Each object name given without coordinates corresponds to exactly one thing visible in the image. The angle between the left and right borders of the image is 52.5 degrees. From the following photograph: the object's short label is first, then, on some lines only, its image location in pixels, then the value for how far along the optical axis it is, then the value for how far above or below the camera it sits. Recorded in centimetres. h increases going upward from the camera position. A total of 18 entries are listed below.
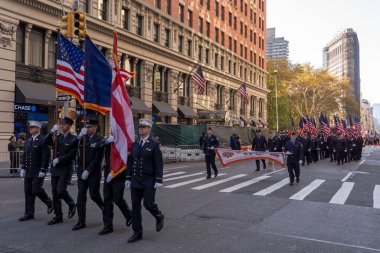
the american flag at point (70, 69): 1261 +235
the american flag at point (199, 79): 3300 +508
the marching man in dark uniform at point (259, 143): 1939 -25
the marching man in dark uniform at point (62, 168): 737 -58
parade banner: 1831 -85
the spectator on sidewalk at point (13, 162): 1634 -100
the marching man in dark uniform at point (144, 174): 630 -60
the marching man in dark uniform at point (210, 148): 1558 -40
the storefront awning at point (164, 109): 3341 +259
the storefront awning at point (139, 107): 2961 +250
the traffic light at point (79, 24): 1445 +432
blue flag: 843 +129
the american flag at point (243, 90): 4016 +501
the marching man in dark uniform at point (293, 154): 1377 -57
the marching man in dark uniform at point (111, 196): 673 -102
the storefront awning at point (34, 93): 2131 +258
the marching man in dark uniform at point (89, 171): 702 -61
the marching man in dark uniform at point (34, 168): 770 -60
